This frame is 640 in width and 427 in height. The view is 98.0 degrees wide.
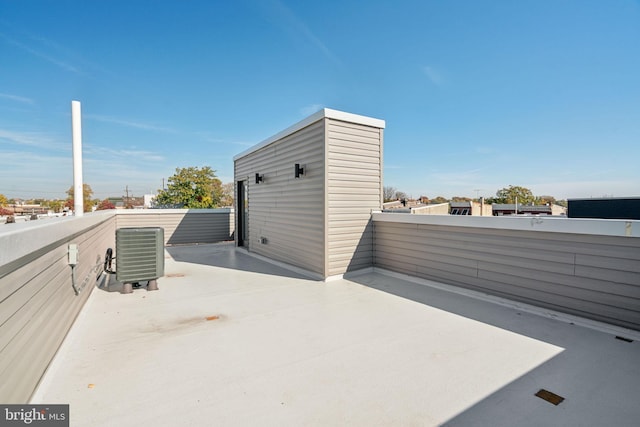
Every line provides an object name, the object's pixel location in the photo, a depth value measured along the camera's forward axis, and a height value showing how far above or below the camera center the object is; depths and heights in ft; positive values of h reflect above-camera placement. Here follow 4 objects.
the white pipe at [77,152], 10.76 +2.19
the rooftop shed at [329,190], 14.83 +1.08
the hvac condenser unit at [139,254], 12.25 -2.08
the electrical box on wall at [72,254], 8.12 -1.34
